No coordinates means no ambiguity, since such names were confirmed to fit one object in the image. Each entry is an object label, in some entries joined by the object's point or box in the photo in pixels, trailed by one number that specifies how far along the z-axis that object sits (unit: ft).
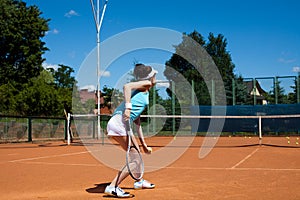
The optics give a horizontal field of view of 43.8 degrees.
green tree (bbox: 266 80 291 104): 82.52
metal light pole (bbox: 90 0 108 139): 59.36
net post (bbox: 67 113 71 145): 50.90
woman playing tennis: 15.43
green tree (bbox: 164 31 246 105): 88.74
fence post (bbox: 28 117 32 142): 59.93
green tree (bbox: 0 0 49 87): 113.70
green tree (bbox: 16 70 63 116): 100.99
